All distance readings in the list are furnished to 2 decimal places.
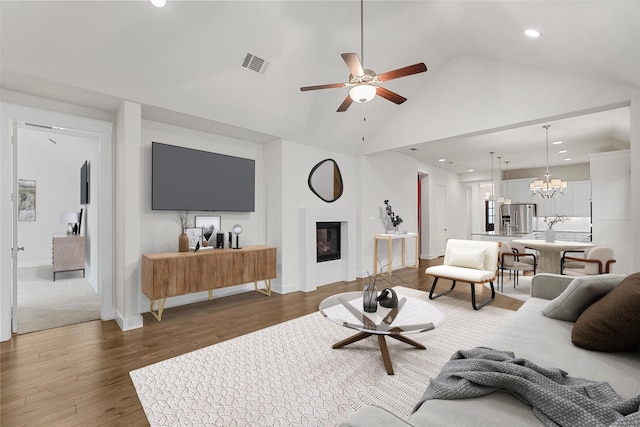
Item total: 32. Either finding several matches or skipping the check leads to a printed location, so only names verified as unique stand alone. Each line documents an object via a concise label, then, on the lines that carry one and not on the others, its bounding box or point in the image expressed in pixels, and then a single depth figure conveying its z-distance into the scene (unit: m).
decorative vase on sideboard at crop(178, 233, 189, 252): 3.96
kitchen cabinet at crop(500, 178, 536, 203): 8.75
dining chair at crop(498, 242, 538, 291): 4.73
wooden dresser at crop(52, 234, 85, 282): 5.55
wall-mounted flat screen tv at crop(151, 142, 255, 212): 3.88
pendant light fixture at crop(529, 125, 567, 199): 5.91
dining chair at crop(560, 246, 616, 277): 3.78
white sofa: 1.08
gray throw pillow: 2.03
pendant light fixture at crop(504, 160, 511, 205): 8.42
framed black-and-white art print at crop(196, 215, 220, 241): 4.41
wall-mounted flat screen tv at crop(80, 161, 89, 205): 5.70
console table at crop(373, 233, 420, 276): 6.14
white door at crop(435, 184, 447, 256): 9.02
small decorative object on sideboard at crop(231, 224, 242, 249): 4.43
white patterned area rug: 1.92
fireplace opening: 5.51
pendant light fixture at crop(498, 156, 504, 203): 8.12
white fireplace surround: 5.02
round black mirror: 5.41
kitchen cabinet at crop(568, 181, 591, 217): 7.77
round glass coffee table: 2.33
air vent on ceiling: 3.50
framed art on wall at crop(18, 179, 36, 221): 6.78
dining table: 4.34
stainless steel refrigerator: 8.77
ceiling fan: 2.44
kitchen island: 6.89
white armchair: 3.90
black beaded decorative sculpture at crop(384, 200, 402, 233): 6.58
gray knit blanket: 1.03
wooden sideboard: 3.47
